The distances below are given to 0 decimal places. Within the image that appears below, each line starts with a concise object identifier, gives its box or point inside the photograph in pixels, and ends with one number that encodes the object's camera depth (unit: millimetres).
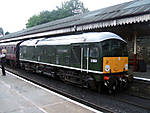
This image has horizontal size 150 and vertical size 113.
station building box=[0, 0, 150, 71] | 7840
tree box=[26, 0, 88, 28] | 55656
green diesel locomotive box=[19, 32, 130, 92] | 7020
